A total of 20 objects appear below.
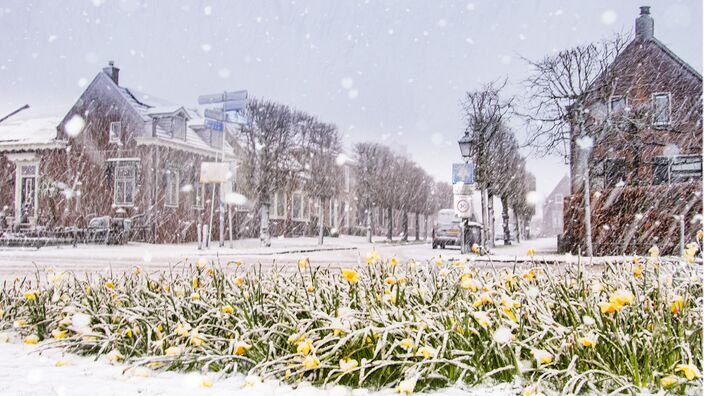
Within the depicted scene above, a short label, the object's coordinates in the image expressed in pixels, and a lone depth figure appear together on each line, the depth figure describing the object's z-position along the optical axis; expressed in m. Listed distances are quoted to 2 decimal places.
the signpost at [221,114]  15.29
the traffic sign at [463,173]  13.66
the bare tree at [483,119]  13.85
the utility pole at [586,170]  12.61
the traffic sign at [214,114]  16.55
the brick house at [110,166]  23.14
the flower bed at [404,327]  2.71
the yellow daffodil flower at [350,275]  2.97
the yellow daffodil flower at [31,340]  3.79
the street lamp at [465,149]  13.95
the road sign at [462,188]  13.90
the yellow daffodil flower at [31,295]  3.83
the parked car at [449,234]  21.20
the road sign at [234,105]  15.29
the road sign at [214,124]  16.33
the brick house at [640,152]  12.99
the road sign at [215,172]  18.97
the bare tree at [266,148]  20.42
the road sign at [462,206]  14.04
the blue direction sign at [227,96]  15.10
